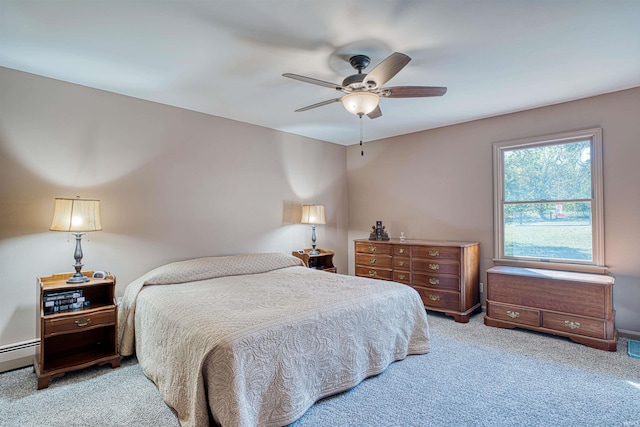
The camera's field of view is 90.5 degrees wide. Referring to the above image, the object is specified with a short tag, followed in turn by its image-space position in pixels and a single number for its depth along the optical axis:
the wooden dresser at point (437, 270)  3.70
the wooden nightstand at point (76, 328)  2.36
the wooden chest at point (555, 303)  2.90
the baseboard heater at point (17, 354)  2.57
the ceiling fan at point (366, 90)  2.20
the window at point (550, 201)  3.34
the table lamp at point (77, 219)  2.48
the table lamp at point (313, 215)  4.45
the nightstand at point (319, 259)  4.44
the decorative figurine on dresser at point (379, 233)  4.64
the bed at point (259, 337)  1.70
